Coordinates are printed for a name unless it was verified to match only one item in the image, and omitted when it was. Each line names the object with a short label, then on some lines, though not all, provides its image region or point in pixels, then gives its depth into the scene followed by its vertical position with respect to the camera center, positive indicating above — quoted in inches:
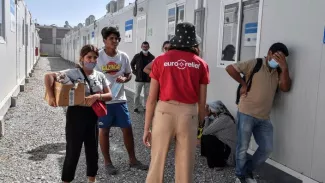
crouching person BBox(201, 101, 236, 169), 178.4 -40.7
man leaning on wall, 143.8 -15.5
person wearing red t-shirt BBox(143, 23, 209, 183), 110.1 -12.5
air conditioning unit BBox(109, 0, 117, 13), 549.0 +95.6
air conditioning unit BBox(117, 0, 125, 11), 514.0 +93.2
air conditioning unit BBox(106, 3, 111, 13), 587.5 +100.6
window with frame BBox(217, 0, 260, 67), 180.5 +21.2
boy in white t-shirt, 157.6 -11.0
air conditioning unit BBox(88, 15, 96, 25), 826.2 +110.4
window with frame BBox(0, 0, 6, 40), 270.5 +32.2
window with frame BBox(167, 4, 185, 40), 272.9 +41.9
